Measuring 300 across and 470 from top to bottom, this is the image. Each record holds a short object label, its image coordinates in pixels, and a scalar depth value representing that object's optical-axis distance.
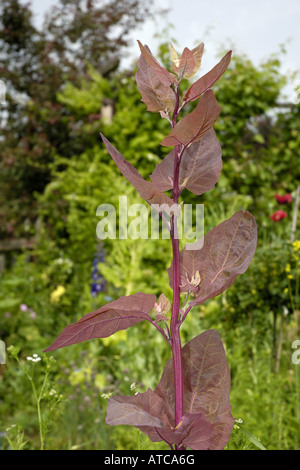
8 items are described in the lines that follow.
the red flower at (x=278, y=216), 2.90
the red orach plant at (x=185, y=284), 0.58
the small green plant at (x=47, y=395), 1.01
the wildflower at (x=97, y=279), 3.32
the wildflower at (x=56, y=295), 3.96
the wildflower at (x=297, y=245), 2.24
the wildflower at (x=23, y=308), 3.68
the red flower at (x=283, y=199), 3.38
